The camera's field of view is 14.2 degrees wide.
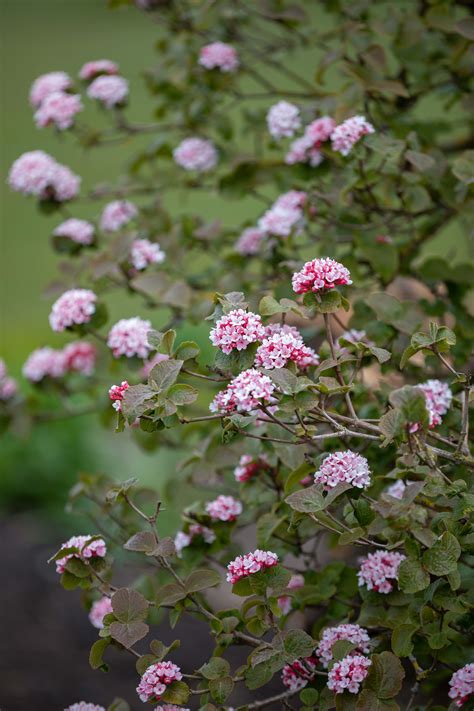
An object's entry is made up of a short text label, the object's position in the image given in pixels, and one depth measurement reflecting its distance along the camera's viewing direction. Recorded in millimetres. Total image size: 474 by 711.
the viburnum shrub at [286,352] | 1796
